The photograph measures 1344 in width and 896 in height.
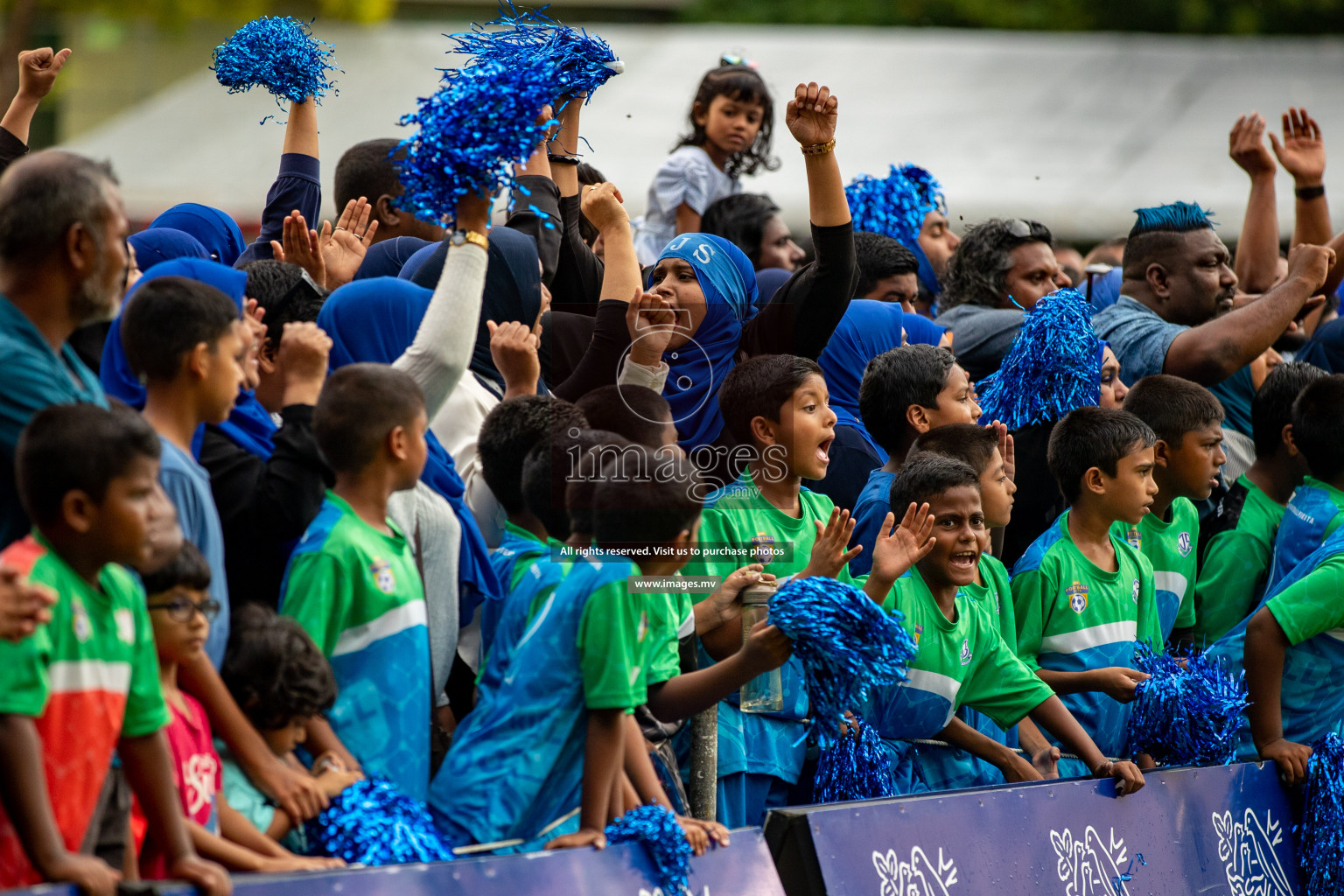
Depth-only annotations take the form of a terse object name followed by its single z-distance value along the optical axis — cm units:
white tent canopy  3331
